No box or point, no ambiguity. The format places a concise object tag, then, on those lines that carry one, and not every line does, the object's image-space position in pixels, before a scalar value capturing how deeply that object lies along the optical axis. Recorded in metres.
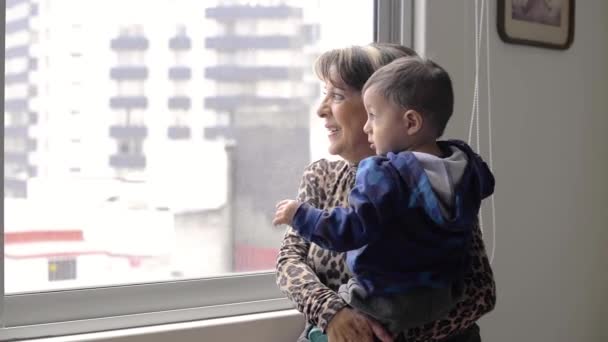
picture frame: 2.32
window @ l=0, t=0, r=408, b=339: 1.70
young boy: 1.27
